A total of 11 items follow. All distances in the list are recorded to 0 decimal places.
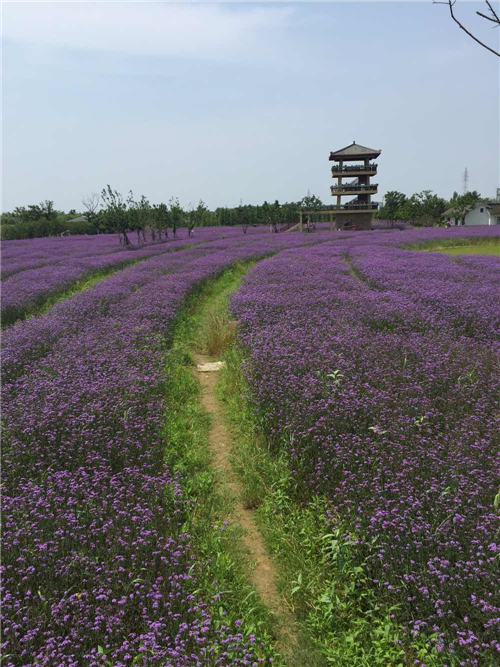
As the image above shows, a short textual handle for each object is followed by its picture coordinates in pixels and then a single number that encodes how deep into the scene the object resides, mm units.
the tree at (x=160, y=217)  42866
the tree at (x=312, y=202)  57709
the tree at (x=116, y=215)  37431
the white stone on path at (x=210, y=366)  8914
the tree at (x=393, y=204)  68375
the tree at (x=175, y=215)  48594
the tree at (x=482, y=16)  1647
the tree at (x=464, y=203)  73688
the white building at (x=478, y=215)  74500
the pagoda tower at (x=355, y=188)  55500
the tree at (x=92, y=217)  66100
